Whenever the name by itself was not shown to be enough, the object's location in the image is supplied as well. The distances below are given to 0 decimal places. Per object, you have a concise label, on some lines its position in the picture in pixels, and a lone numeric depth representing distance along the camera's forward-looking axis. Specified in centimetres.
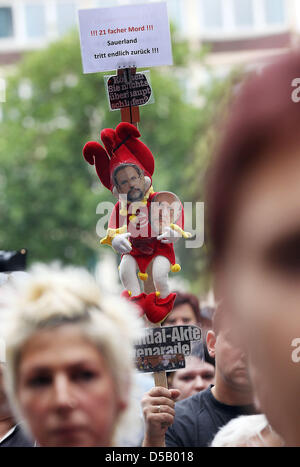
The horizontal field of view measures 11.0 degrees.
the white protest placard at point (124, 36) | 508
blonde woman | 464
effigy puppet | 509
